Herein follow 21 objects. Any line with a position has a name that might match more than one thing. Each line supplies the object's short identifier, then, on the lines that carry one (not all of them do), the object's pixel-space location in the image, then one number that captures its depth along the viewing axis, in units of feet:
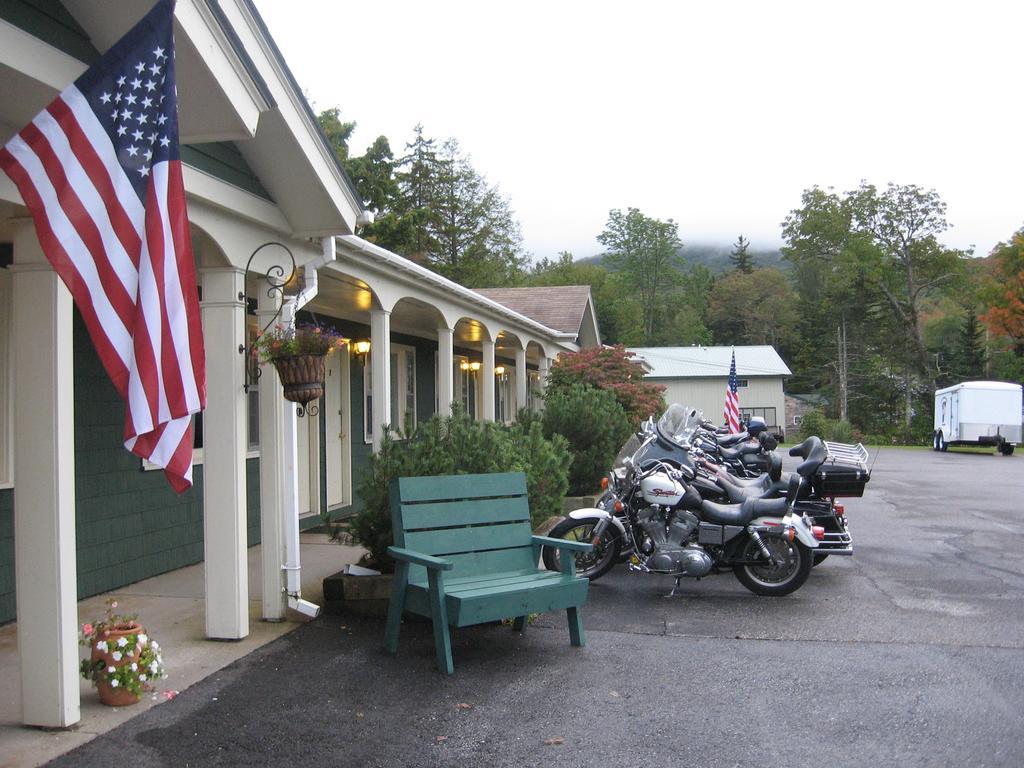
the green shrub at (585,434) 41.68
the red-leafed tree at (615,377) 57.16
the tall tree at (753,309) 236.63
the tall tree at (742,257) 300.81
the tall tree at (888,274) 177.47
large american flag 11.57
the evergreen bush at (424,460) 21.84
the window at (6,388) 20.27
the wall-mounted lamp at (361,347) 40.47
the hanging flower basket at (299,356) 19.21
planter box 21.68
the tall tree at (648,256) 244.01
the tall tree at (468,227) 166.30
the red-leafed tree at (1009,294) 146.41
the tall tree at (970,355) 167.53
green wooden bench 17.11
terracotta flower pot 14.92
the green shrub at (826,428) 118.62
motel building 13.57
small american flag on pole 73.31
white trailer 96.17
